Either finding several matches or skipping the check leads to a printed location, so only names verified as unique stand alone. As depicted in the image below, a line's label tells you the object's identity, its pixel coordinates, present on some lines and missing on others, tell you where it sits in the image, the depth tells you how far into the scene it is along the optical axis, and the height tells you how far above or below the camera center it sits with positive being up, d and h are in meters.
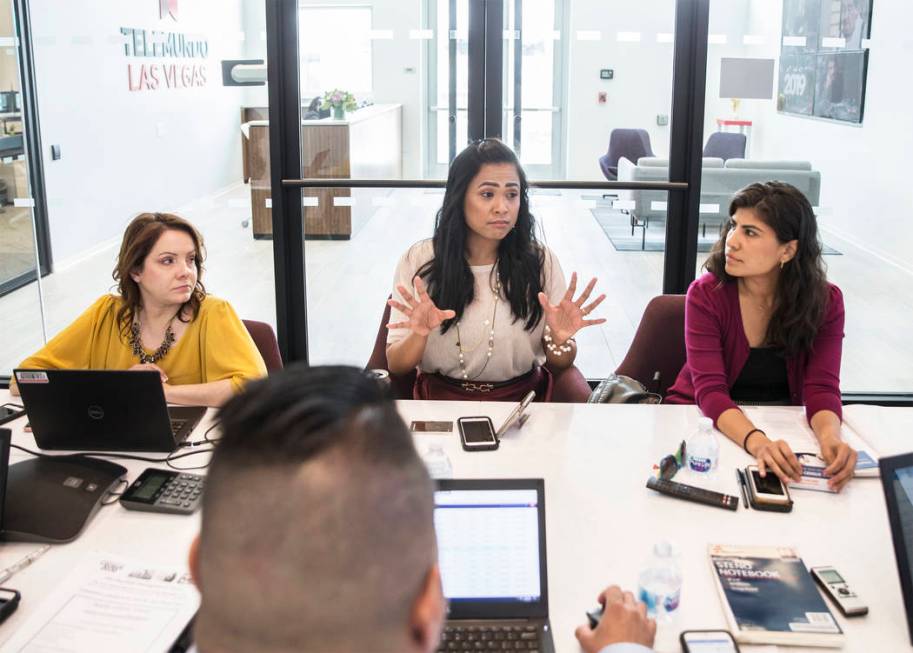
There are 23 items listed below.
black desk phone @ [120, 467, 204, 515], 1.77 -0.75
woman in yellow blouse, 2.41 -0.58
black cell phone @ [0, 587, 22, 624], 1.43 -0.78
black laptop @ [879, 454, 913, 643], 1.39 -0.62
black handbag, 2.48 -0.78
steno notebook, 1.38 -0.78
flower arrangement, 3.80 +0.02
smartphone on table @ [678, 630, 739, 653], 1.34 -0.78
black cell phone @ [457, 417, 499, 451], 2.09 -0.76
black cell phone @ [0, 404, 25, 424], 2.25 -0.76
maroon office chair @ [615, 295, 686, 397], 2.79 -0.72
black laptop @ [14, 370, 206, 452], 1.94 -0.65
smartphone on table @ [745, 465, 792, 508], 1.81 -0.77
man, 0.65 -0.31
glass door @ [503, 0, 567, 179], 3.71 +0.09
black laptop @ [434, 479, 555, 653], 1.38 -0.71
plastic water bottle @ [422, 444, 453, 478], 1.88 -0.73
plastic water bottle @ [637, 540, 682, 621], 1.44 -0.75
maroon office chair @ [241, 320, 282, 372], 2.67 -0.68
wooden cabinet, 3.79 -0.22
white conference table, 1.48 -0.79
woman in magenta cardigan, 2.38 -0.56
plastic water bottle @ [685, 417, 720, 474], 1.96 -0.73
